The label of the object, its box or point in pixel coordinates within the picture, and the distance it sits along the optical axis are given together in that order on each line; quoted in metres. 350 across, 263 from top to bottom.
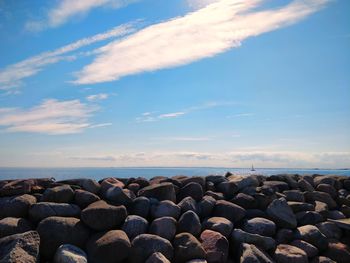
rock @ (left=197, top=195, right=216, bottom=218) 9.34
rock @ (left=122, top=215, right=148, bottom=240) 7.82
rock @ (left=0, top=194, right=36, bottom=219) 7.86
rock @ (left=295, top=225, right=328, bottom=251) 9.04
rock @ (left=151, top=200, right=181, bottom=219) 8.63
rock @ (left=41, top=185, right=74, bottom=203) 8.36
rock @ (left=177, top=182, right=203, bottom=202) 9.91
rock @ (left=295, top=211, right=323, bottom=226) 9.95
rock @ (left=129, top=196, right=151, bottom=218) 8.61
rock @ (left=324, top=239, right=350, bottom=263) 8.93
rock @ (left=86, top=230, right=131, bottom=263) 7.01
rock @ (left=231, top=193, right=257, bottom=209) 9.92
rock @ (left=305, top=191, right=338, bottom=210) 11.52
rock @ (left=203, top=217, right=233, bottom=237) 8.48
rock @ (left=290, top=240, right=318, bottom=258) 8.68
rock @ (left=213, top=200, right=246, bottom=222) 9.23
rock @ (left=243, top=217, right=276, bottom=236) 8.80
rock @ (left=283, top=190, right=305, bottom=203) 10.97
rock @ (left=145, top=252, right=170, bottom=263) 6.94
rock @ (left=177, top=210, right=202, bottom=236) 8.30
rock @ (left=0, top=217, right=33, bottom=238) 7.16
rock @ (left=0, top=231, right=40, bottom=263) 6.11
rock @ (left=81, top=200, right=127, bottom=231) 7.61
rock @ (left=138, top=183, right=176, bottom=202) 9.42
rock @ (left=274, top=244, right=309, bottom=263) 8.12
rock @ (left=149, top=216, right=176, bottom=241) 7.96
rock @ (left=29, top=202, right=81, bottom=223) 7.72
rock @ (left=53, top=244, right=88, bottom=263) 6.63
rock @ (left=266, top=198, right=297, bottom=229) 9.33
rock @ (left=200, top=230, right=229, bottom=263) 7.71
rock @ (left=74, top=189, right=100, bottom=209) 8.48
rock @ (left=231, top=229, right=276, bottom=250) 8.31
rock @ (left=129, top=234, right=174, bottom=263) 7.30
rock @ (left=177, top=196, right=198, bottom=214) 9.05
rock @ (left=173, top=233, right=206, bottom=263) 7.51
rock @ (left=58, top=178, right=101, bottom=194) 9.27
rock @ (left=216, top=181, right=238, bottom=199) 10.60
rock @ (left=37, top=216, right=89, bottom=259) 7.07
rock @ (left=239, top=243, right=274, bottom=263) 7.50
